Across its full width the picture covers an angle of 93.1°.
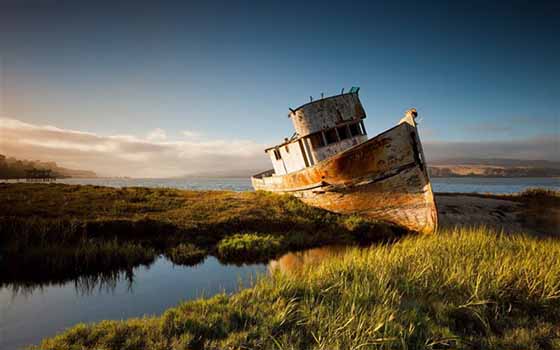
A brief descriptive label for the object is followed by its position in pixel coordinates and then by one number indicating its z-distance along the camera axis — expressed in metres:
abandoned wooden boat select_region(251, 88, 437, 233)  10.79
